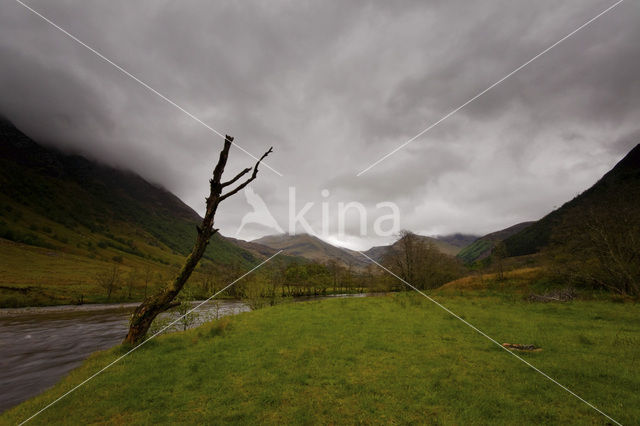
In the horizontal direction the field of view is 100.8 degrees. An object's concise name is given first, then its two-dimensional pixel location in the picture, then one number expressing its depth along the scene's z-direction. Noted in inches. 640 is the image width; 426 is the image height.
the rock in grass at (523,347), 495.1
